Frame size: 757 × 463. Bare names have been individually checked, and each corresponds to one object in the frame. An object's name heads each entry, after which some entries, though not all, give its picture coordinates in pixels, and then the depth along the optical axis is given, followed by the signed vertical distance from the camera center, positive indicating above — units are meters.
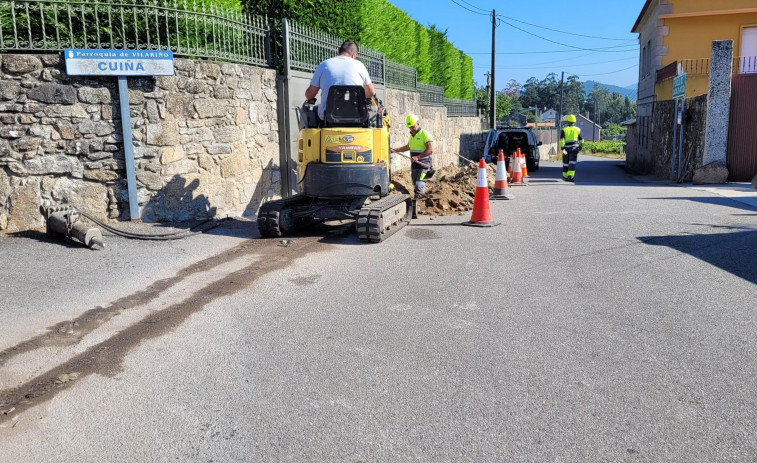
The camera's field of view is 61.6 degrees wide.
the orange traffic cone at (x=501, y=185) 14.14 -1.15
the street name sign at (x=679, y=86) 18.02 +1.30
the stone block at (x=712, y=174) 16.70 -1.14
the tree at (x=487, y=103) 53.50 +2.82
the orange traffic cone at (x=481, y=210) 10.04 -1.21
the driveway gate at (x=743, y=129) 16.81 +0.03
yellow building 26.11 +4.14
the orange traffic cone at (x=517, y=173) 18.27 -1.15
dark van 25.33 -0.37
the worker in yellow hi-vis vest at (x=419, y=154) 11.36 -0.35
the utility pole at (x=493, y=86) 35.78 +2.67
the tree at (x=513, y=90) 135.68 +9.48
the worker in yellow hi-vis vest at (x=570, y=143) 18.08 -0.30
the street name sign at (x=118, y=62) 8.55 +1.04
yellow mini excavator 8.41 -0.39
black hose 8.33 -1.29
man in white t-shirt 8.32 +0.77
